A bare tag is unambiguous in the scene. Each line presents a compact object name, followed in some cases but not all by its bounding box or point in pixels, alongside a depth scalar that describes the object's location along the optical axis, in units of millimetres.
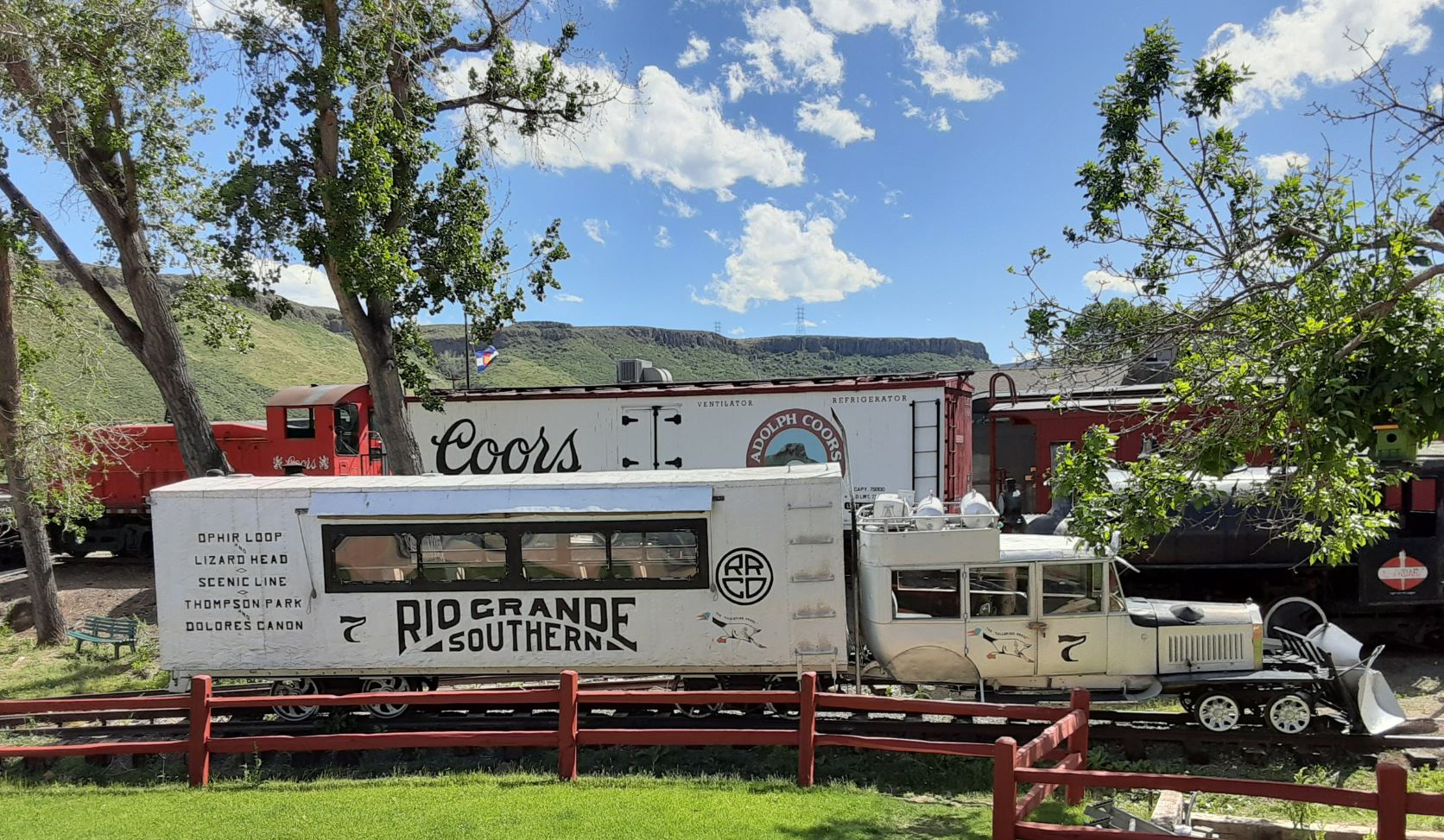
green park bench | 13281
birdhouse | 5125
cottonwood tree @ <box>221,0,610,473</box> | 11945
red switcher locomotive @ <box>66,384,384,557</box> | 18750
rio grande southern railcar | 8586
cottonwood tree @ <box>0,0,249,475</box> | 11891
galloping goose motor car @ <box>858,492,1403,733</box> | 8180
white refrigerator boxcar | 15859
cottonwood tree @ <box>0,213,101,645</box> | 13867
